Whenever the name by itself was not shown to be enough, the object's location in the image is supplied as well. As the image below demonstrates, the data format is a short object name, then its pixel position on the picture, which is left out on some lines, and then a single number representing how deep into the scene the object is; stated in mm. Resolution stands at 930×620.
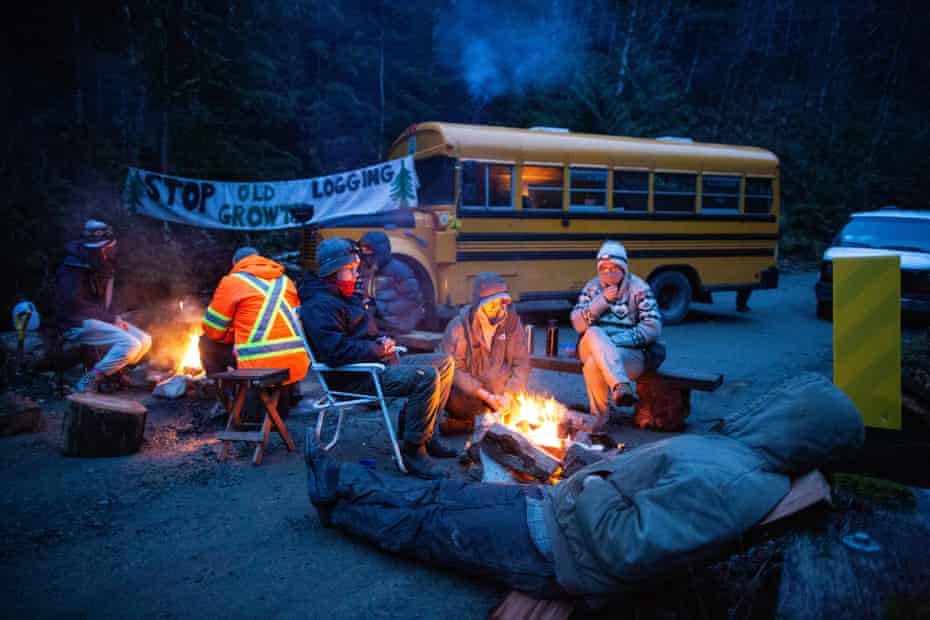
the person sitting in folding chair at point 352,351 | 4277
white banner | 9234
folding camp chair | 4262
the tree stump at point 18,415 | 5090
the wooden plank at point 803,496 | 2029
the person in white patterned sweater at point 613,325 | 5051
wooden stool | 4379
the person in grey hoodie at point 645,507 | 2094
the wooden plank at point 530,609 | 2418
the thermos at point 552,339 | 5918
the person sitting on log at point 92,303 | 5941
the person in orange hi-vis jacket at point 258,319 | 4824
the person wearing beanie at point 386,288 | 6914
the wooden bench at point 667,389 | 5164
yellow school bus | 8992
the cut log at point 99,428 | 4523
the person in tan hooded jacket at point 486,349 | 4879
